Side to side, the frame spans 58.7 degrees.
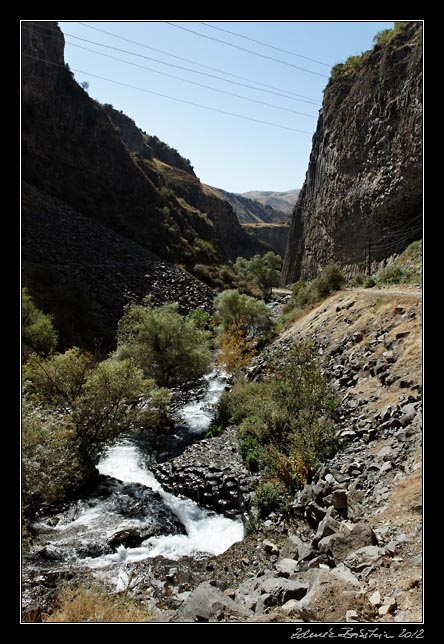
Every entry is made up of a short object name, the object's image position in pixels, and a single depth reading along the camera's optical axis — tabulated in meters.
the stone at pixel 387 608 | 4.46
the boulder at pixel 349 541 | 6.30
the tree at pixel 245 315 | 27.69
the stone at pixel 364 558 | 5.69
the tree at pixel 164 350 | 19.48
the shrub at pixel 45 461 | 10.04
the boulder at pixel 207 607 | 5.22
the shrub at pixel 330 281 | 25.27
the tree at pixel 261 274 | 55.66
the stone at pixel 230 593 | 6.59
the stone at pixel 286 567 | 6.83
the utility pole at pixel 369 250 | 30.93
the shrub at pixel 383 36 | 37.54
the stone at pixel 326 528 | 7.15
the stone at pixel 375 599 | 4.64
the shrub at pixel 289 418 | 10.52
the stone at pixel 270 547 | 8.14
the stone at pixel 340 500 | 7.84
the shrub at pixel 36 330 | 21.53
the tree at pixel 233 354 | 21.56
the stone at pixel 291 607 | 4.61
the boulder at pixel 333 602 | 4.48
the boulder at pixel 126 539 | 9.61
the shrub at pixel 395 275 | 19.98
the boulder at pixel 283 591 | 5.70
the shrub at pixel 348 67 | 45.11
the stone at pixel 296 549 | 7.11
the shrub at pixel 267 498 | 9.83
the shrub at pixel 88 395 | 12.66
